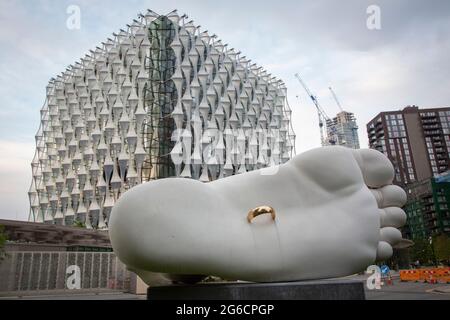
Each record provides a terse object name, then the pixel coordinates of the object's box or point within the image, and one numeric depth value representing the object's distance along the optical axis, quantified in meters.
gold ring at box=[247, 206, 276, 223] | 4.57
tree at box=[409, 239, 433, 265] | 57.00
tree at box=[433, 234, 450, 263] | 46.94
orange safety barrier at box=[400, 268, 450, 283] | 24.13
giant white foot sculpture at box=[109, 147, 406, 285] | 4.08
